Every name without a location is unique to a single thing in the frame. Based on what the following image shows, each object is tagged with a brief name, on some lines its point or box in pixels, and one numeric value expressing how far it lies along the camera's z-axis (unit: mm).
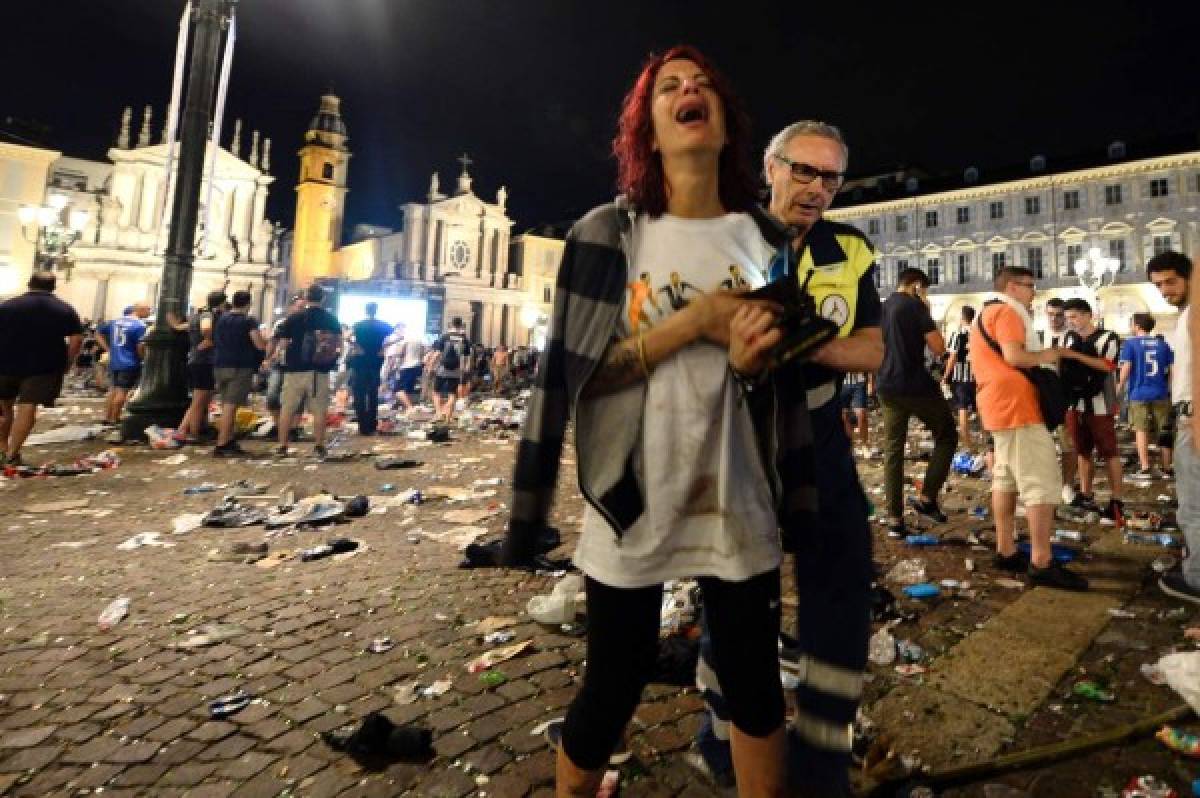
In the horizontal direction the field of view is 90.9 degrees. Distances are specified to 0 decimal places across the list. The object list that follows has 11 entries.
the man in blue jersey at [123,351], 9906
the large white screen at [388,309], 24281
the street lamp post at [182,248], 9062
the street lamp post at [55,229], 21414
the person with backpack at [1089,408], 5746
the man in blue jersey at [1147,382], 7027
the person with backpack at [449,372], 12914
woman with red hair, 1344
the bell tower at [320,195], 48312
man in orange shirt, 3684
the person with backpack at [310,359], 8281
